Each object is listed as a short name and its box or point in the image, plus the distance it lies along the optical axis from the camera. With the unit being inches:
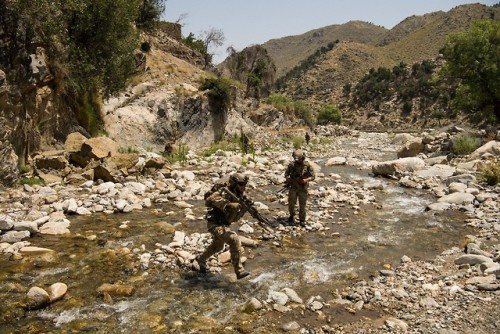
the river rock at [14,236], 319.6
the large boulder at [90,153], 563.2
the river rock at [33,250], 299.9
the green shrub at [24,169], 503.5
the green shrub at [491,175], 573.0
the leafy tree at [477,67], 957.5
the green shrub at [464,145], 854.5
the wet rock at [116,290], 246.4
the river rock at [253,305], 235.2
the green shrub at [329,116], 2674.7
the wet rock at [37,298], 225.0
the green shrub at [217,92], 1072.8
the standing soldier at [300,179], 404.3
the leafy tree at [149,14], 1261.1
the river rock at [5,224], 334.0
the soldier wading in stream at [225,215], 270.5
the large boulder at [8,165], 453.7
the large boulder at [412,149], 987.3
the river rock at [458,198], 499.4
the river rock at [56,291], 233.0
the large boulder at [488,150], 749.9
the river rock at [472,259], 288.4
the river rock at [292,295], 247.3
